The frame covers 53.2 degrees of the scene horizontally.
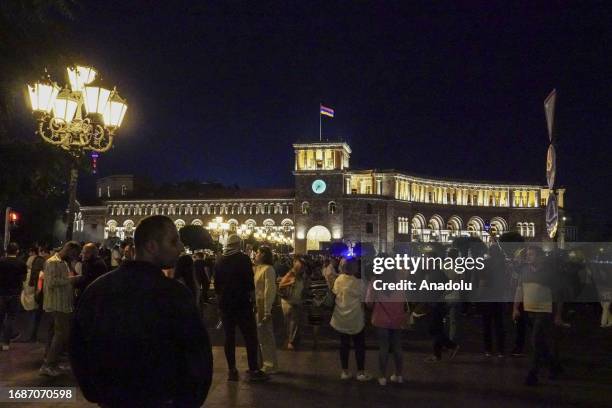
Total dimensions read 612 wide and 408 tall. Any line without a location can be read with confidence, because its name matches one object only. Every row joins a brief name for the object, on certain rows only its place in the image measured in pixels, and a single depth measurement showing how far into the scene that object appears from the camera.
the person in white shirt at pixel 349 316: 8.09
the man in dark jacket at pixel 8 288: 10.00
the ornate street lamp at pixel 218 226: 39.84
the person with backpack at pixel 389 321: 7.92
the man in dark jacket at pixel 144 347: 2.72
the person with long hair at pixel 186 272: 8.03
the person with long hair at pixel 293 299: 10.76
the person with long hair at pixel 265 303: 8.46
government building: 77.94
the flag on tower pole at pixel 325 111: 74.75
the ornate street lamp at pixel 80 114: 8.05
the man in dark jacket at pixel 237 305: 7.89
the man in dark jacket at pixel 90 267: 8.77
